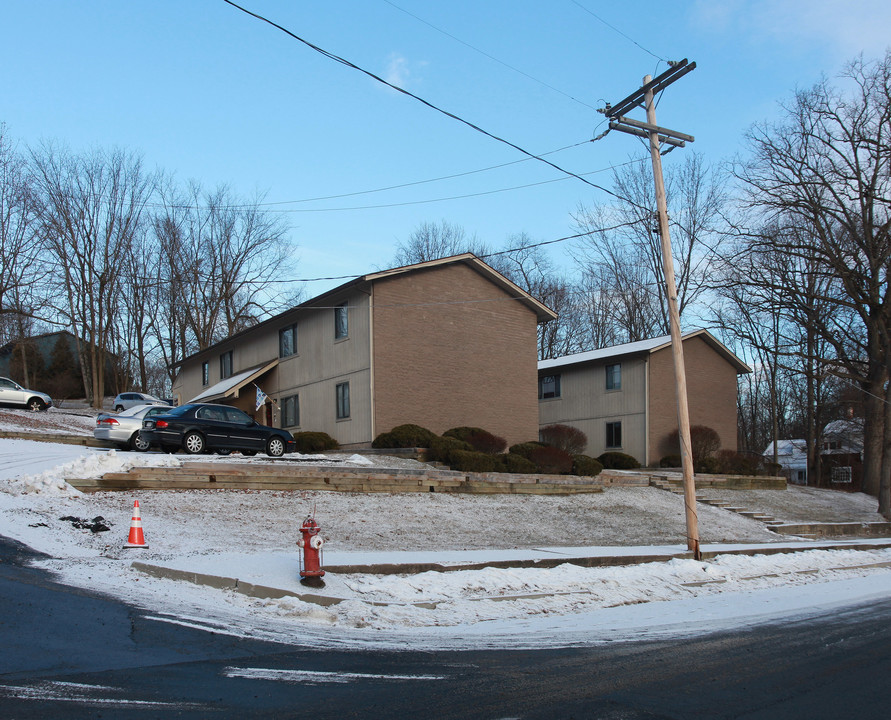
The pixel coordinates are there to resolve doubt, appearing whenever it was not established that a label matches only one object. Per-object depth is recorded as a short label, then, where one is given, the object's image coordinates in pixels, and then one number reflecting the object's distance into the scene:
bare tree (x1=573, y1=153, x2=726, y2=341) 47.59
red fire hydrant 9.49
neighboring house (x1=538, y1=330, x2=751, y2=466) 36.94
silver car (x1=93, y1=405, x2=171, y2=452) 22.53
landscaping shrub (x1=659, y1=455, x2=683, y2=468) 35.16
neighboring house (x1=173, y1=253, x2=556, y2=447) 27.61
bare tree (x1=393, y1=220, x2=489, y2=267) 57.20
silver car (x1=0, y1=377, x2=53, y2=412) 36.38
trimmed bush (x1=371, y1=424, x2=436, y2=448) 25.27
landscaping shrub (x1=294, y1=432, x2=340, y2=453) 27.55
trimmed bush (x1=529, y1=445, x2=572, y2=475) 25.20
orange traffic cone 11.23
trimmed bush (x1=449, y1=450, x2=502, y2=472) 23.02
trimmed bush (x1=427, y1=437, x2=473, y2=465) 23.97
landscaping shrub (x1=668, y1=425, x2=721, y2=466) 35.22
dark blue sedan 21.44
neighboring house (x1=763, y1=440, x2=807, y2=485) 66.00
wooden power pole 14.58
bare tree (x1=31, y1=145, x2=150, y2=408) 46.81
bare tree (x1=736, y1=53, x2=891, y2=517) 29.16
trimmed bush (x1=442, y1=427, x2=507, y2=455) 26.78
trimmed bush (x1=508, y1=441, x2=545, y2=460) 26.23
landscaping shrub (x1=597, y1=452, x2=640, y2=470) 34.06
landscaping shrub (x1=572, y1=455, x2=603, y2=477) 25.75
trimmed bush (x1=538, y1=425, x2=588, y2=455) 33.56
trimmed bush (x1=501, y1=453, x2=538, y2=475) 23.83
